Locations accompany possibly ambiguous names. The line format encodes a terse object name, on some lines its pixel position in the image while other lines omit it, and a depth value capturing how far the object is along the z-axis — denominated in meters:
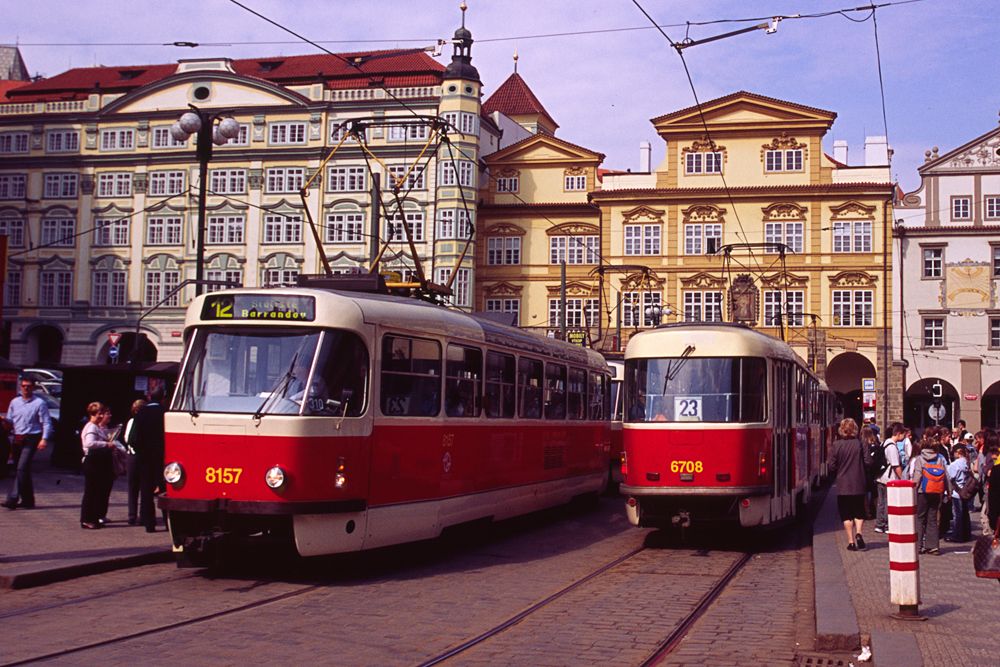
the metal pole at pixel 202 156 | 18.20
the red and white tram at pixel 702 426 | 15.05
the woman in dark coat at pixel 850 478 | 14.95
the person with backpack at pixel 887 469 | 15.77
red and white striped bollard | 9.62
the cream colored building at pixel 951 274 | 54.53
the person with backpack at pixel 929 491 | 14.83
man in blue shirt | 16.27
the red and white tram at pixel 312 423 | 11.20
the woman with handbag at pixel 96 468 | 14.80
